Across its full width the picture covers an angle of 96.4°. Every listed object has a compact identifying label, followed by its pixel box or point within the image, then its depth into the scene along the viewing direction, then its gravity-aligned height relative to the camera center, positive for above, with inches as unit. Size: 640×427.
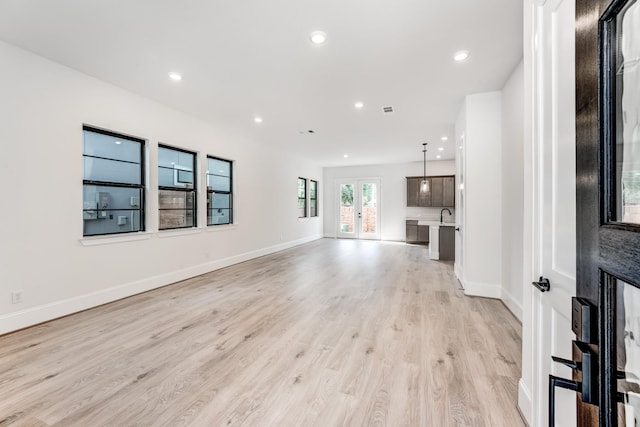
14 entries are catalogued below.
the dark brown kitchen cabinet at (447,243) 261.3 -25.9
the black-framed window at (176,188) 177.9 +17.4
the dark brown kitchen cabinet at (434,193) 352.3 +27.5
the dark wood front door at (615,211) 24.8 +0.4
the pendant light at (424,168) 283.0 +58.6
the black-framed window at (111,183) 140.3 +16.5
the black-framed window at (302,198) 362.5 +22.0
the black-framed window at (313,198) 395.5 +23.7
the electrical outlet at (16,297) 111.4 -32.6
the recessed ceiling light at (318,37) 98.8 +62.7
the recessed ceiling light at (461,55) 111.5 +63.5
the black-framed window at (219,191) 215.0 +18.5
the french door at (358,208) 405.4 +8.9
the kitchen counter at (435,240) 259.4 -23.2
